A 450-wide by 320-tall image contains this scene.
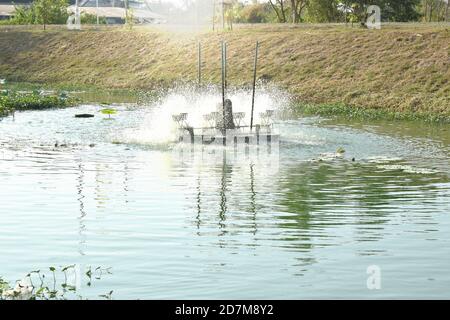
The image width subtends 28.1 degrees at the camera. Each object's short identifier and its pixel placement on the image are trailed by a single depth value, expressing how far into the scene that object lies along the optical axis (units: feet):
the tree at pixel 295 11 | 267.59
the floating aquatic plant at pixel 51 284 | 38.55
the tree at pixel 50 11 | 302.12
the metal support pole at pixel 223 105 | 107.55
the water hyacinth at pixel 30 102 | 152.56
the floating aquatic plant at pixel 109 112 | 136.28
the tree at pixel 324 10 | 274.77
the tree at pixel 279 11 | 289.33
